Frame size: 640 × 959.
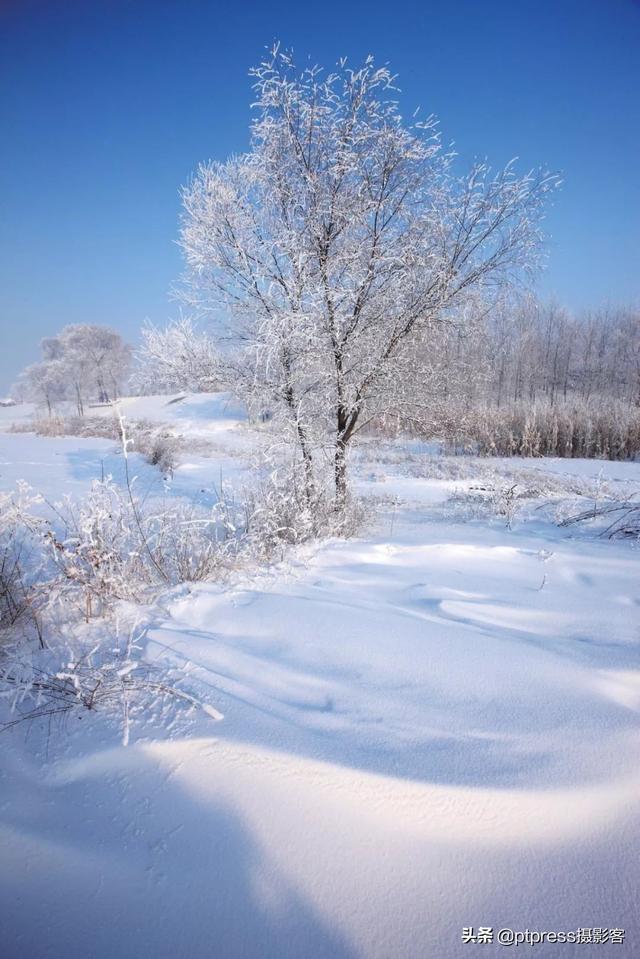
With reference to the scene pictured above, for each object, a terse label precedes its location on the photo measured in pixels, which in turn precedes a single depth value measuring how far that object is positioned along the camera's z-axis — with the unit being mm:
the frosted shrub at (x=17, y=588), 2256
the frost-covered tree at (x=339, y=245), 4727
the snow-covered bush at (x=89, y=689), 1620
